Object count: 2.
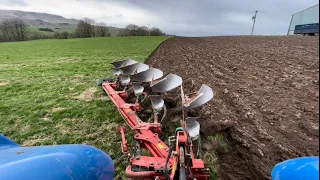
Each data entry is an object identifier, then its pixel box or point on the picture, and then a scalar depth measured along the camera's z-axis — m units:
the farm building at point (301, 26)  22.37
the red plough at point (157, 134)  1.56
